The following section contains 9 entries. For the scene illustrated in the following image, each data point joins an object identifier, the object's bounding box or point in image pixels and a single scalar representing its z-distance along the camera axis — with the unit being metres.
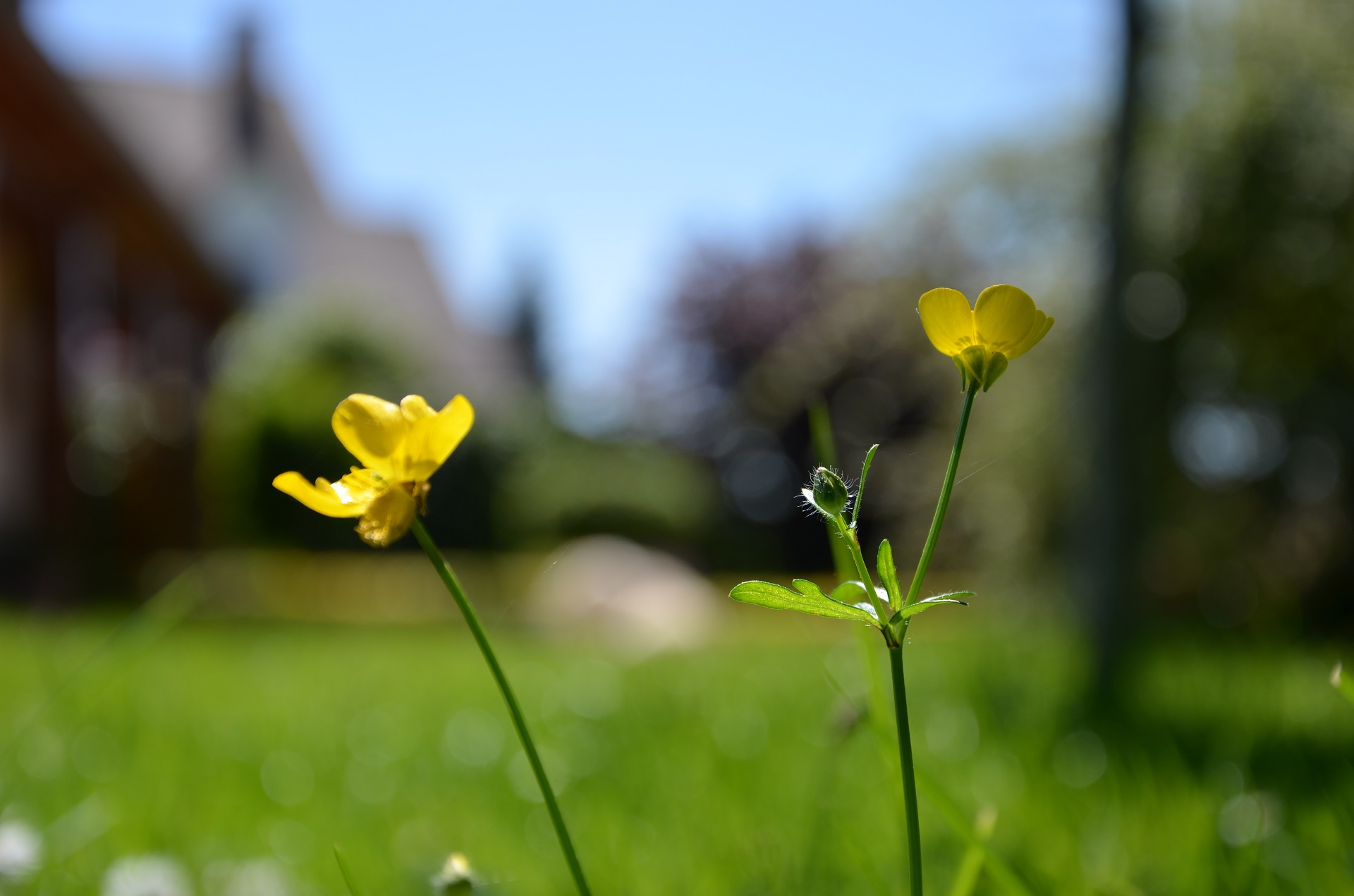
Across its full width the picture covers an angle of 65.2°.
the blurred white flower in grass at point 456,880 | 0.51
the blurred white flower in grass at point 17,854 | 0.85
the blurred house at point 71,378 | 7.02
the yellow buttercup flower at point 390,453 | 0.44
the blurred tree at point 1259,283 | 3.51
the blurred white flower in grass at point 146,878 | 0.97
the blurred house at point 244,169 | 18.81
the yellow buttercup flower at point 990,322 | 0.41
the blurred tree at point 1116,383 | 2.47
